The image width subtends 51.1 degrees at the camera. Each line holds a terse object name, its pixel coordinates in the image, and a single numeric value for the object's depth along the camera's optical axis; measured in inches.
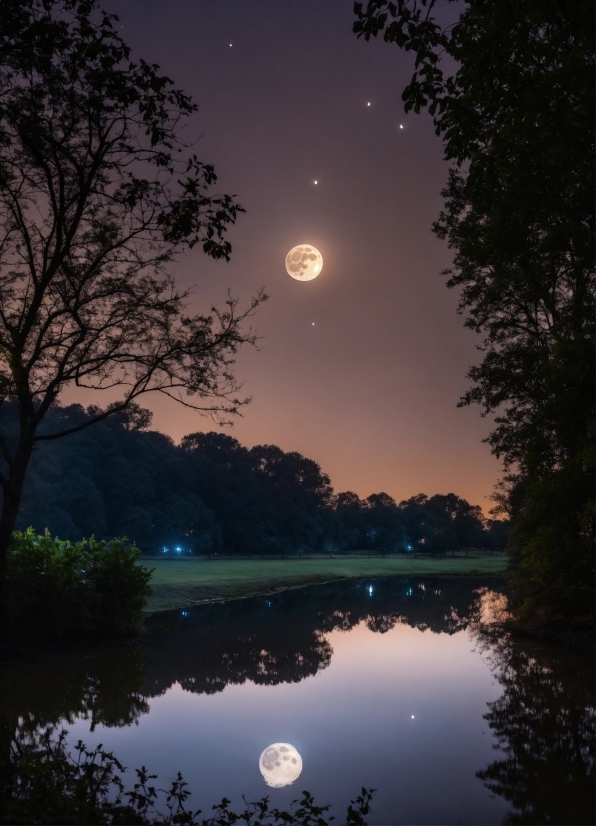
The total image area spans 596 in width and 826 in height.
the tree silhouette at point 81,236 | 389.4
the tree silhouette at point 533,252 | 287.1
